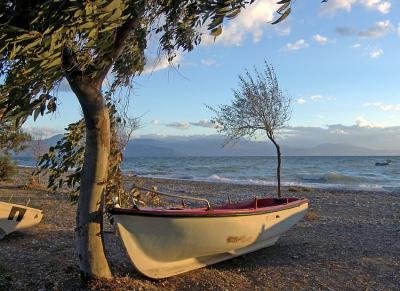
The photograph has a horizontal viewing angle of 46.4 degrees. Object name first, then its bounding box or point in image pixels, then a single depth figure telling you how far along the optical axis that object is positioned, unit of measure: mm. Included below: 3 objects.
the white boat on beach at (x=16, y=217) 9469
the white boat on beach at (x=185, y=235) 6305
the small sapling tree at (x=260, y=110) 14602
